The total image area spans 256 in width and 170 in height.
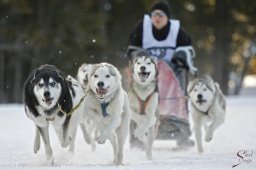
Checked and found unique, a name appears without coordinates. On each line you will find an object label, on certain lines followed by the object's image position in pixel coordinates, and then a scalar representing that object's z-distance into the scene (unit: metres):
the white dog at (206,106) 18.47
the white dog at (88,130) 17.86
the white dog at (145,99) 16.75
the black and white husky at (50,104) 14.25
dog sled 18.69
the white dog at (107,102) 14.51
